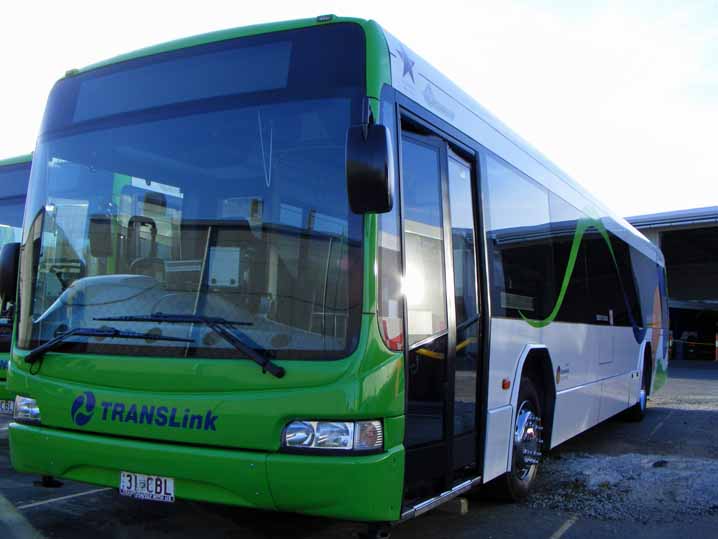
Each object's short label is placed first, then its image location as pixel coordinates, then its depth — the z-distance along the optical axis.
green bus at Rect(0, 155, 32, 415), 9.11
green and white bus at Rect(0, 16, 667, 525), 3.65
